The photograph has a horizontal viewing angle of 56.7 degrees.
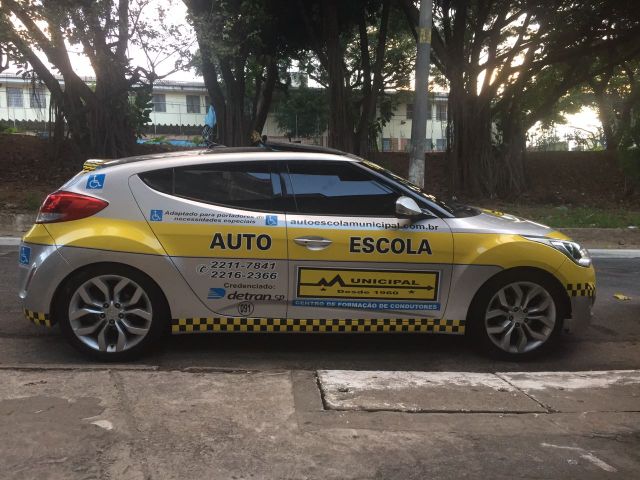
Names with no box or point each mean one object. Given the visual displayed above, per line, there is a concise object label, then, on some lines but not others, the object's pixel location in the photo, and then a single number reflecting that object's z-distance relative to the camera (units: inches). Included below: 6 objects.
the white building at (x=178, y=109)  1473.9
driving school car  164.6
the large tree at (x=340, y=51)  551.2
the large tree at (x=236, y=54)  470.9
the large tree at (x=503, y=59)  575.2
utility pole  373.7
